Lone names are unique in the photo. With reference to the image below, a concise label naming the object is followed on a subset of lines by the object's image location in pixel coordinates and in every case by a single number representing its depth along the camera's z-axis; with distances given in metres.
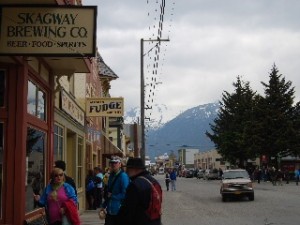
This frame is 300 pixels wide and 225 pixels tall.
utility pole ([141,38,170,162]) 26.80
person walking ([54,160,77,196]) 8.23
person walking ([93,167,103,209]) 21.52
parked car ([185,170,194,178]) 103.44
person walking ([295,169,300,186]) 49.56
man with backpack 6.14
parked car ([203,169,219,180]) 77.49
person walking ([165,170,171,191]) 43.48
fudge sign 21.14
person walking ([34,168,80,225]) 7.86
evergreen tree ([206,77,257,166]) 66.38
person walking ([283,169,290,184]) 53.78
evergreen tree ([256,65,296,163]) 59.75
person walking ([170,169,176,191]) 42.65
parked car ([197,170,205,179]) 88.44
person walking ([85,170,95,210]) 21.27
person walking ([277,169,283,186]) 49.74
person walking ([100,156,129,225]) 9.18
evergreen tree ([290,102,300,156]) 59.50
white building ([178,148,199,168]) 152.75
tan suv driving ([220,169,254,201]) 27.75
